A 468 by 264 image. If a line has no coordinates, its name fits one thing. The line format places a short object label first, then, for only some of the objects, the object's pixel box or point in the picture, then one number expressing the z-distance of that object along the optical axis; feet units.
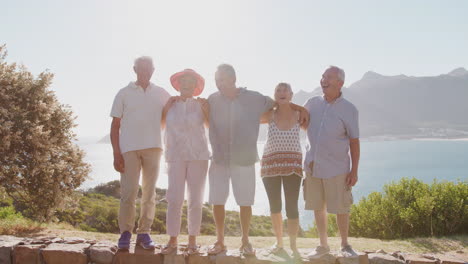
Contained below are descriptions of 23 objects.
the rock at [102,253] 14.73
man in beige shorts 14.34
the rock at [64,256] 14.93
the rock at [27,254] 15.26
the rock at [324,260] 13.96
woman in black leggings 14.05
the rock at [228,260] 13.94
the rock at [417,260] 14.69
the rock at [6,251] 15.47
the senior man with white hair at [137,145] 14.53
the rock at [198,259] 14.15
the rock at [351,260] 13.97
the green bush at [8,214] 31.32
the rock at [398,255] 15.10
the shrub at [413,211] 29.07
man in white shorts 14.05
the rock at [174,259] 14.19
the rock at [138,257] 14.28
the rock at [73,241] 16.40
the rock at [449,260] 14.94
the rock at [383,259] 14.57
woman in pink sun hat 14.03
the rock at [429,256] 15.19
